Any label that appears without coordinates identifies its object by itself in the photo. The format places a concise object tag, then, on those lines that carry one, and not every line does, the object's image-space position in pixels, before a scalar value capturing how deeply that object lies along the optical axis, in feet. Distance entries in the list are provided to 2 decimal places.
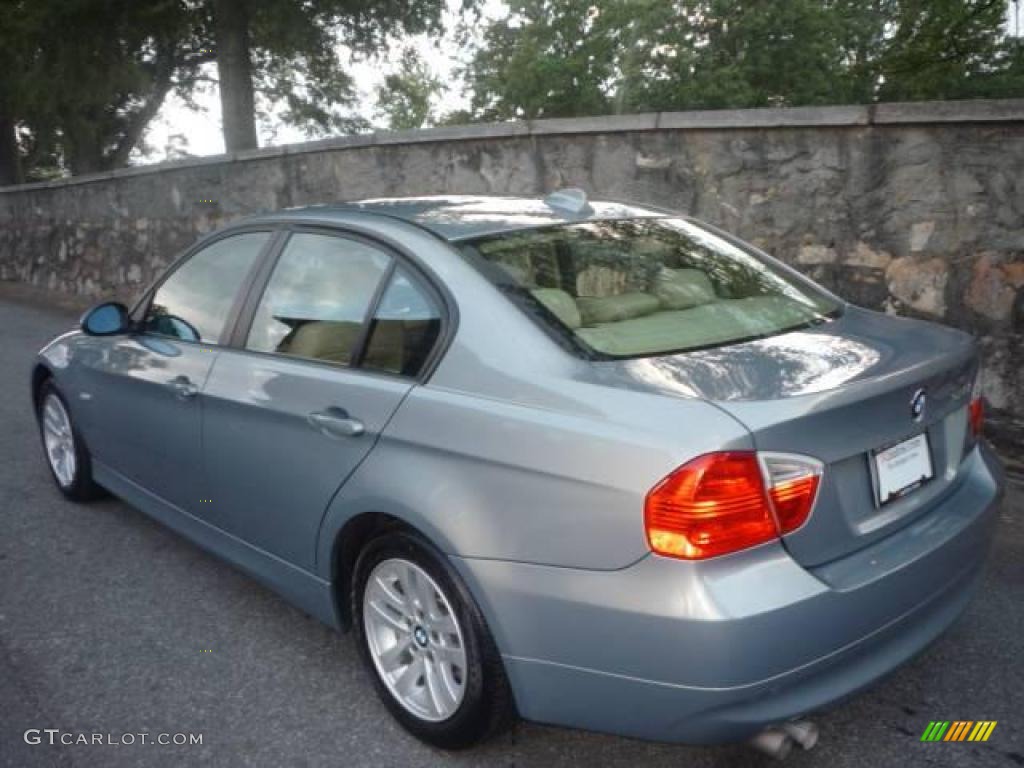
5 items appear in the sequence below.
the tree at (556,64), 116.37
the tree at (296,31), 40.52
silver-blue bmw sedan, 6.46
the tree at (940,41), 44.30
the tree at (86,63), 43.21
